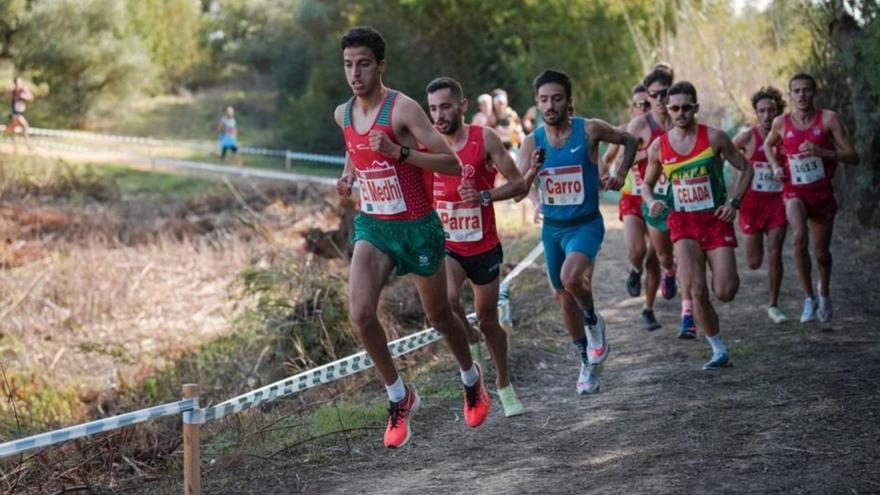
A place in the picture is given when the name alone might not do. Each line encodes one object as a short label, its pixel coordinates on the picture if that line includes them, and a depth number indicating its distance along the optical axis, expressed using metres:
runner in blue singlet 17.02
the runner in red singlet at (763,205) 22.67
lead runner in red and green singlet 13.65
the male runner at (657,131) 21.62
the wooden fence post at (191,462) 13.60
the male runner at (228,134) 66.25
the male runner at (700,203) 18.56
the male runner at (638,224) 22.37
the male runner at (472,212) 16.37
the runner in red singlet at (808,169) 21.98
